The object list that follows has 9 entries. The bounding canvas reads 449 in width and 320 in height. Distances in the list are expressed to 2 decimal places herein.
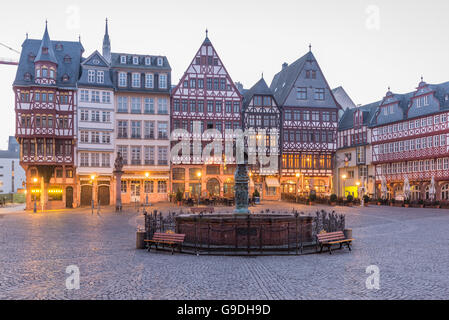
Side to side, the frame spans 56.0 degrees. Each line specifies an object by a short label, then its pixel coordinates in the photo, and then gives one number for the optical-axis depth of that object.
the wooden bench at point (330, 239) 14.23
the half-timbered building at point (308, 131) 51.47
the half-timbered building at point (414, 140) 42.59
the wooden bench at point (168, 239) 14.23
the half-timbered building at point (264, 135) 50.12
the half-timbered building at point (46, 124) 40.97
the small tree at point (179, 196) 40.78
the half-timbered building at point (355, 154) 52.03
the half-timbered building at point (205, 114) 47.16
